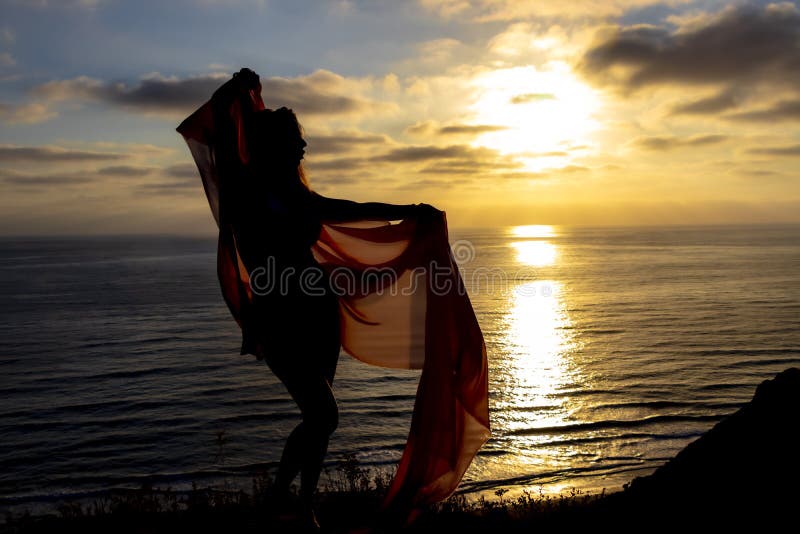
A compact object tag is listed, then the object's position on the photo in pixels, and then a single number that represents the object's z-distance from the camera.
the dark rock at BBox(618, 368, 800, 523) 4.62
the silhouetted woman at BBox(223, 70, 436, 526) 4.23
